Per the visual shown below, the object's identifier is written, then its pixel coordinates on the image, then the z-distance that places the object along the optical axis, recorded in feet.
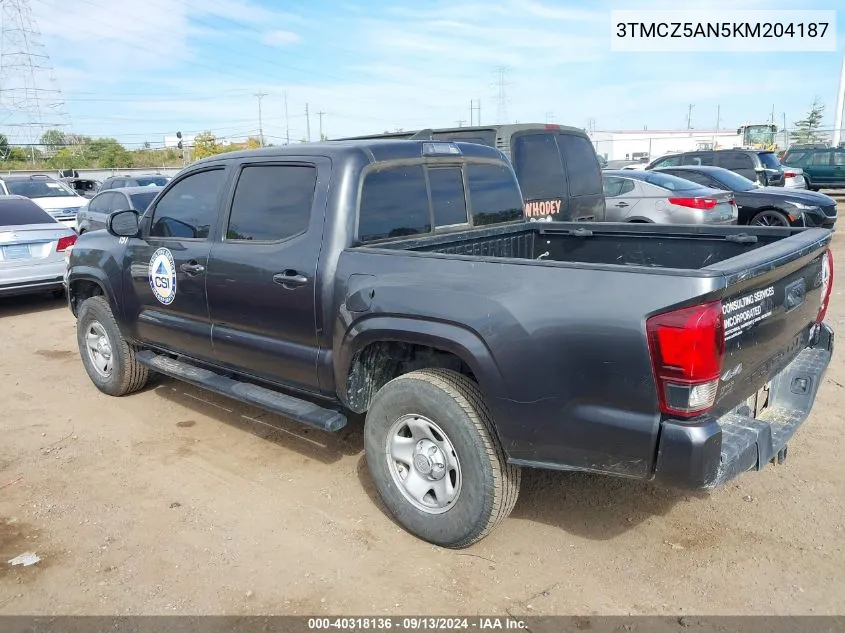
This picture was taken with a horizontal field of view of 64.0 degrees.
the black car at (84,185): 76.32
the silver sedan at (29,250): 28.73
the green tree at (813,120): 219.82
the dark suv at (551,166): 25.22
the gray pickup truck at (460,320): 8.40
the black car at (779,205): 38.73
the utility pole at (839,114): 99.44
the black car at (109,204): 40.63
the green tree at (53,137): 222.85
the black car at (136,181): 57.73
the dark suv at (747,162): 56.49
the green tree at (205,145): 187.21
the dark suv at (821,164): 69.72
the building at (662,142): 179.63
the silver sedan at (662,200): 32.94
